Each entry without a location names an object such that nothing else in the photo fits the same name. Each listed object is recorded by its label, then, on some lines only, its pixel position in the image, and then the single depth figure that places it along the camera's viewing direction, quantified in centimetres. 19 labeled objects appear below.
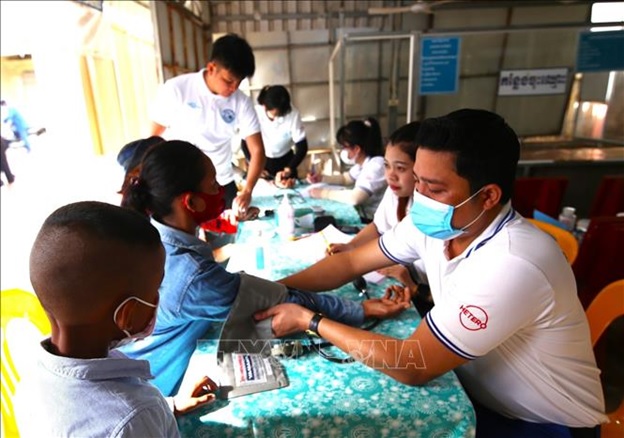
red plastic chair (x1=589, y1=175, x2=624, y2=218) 315
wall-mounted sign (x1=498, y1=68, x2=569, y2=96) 468
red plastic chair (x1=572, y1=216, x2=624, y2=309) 205
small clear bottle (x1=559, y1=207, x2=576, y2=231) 235
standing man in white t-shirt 225
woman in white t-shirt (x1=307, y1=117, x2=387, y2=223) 277
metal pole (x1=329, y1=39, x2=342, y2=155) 597
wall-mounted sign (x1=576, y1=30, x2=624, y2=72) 387
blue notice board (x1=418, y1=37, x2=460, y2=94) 354
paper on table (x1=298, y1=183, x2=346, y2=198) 297
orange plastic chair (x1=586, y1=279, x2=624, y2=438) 118
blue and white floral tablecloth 84
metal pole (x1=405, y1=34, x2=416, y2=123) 353
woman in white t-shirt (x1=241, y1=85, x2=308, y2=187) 390
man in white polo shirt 90
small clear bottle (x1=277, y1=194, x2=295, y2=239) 206
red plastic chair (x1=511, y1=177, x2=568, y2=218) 328
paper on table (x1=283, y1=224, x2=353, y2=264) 174
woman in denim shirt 113
